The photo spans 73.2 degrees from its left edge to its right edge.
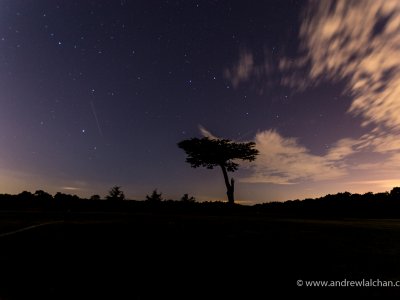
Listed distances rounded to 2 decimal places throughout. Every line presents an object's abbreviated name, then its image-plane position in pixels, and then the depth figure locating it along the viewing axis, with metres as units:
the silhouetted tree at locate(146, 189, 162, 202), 44.83
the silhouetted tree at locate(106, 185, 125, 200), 44.47
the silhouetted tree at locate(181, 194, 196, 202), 45.62
